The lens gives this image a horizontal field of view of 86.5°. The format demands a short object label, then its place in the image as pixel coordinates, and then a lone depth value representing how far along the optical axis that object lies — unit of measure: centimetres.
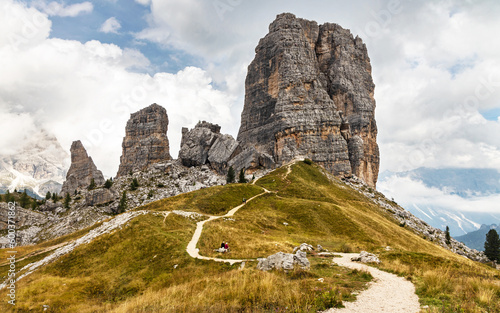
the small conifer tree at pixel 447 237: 10408
